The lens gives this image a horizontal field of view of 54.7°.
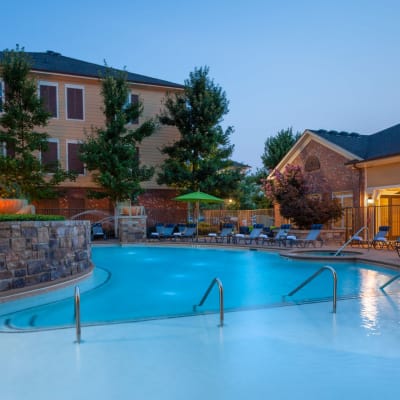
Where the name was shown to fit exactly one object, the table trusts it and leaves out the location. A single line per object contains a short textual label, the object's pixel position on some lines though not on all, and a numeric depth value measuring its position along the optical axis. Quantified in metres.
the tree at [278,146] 31.12
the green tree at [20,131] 18.19
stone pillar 19.22
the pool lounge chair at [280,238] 16.91
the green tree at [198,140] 22.70
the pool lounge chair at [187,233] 20.17
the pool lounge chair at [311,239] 16.25
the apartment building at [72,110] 21.88
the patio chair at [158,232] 20.47
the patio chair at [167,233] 20.56
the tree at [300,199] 17.87
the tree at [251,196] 33.72
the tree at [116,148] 20.28
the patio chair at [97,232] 20.31
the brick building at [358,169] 17.30
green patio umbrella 19.31
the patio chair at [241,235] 18.69
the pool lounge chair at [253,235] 18.16
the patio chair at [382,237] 14.72
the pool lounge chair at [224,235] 19.32
